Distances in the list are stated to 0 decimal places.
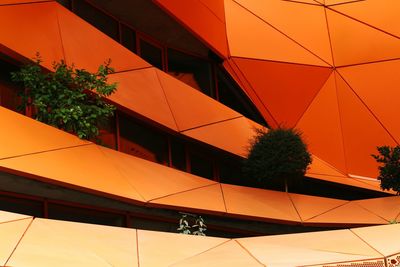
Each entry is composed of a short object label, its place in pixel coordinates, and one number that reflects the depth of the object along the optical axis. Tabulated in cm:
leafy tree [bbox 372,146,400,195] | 1930
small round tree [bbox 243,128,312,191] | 1891
